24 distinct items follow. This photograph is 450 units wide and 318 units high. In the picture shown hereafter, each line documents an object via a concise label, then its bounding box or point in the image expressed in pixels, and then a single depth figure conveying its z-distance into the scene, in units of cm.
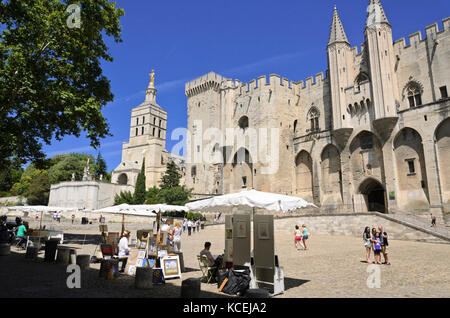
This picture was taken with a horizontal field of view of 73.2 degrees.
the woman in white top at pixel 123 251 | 909
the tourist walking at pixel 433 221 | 2086
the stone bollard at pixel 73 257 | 973
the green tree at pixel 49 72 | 1236
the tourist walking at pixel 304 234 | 1475
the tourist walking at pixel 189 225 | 2445
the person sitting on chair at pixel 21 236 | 1429
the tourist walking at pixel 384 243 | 1034
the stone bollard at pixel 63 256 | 1020
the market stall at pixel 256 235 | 670
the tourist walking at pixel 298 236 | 1483
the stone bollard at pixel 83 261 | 895
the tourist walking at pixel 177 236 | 1123
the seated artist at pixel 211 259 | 767
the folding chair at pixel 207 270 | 753
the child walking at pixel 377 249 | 1027
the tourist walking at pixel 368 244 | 1066
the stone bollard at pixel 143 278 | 689
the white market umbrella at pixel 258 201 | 742
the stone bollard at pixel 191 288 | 571
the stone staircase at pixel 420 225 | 1730
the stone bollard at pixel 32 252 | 1086
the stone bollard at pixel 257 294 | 508
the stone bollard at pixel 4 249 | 1193
